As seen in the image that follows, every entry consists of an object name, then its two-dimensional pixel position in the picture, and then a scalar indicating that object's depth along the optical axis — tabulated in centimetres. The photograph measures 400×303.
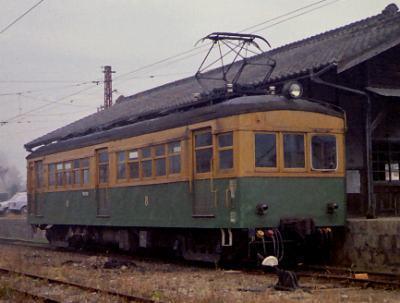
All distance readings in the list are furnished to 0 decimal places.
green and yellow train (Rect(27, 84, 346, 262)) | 1320
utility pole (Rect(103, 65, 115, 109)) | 3928
